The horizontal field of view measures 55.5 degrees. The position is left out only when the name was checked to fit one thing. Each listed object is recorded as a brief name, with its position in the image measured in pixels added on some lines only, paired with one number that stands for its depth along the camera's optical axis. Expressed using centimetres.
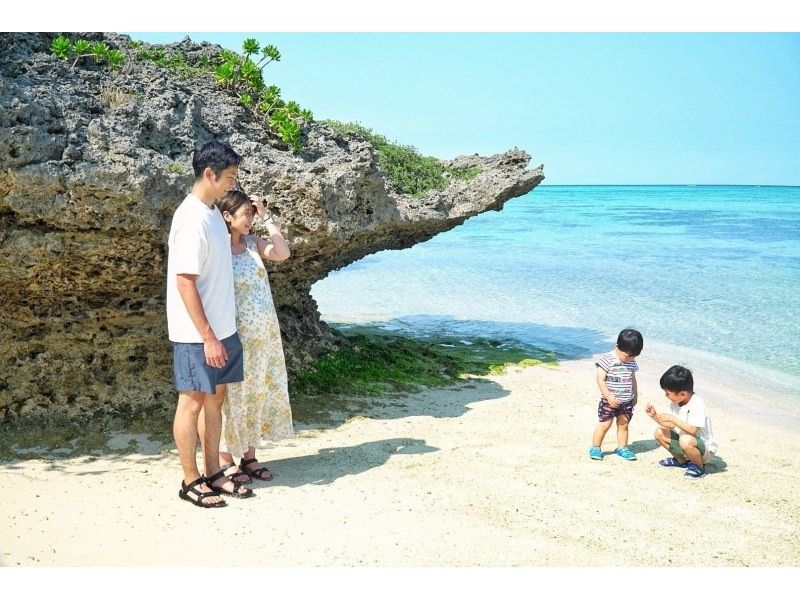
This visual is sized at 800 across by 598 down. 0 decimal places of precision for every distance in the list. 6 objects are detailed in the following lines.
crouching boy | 596
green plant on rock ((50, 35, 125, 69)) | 671
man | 486
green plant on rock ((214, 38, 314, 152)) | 767
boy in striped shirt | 625
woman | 554
